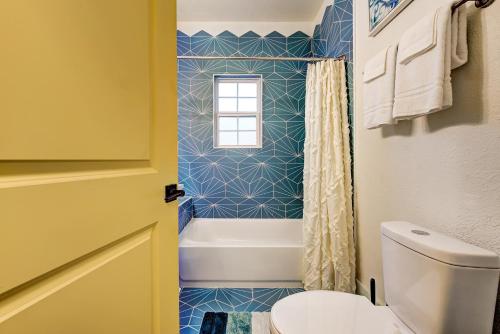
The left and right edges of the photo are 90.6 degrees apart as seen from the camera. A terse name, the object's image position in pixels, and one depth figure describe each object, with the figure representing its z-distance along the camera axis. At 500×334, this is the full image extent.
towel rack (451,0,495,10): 0.86
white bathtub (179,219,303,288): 2.12
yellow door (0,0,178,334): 0.39
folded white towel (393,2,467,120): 0.91
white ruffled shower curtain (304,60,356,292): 1.89
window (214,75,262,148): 3.10
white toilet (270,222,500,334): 0.78
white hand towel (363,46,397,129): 1.21
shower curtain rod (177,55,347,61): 2.18
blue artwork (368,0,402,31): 1.36
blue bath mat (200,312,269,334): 1.64
